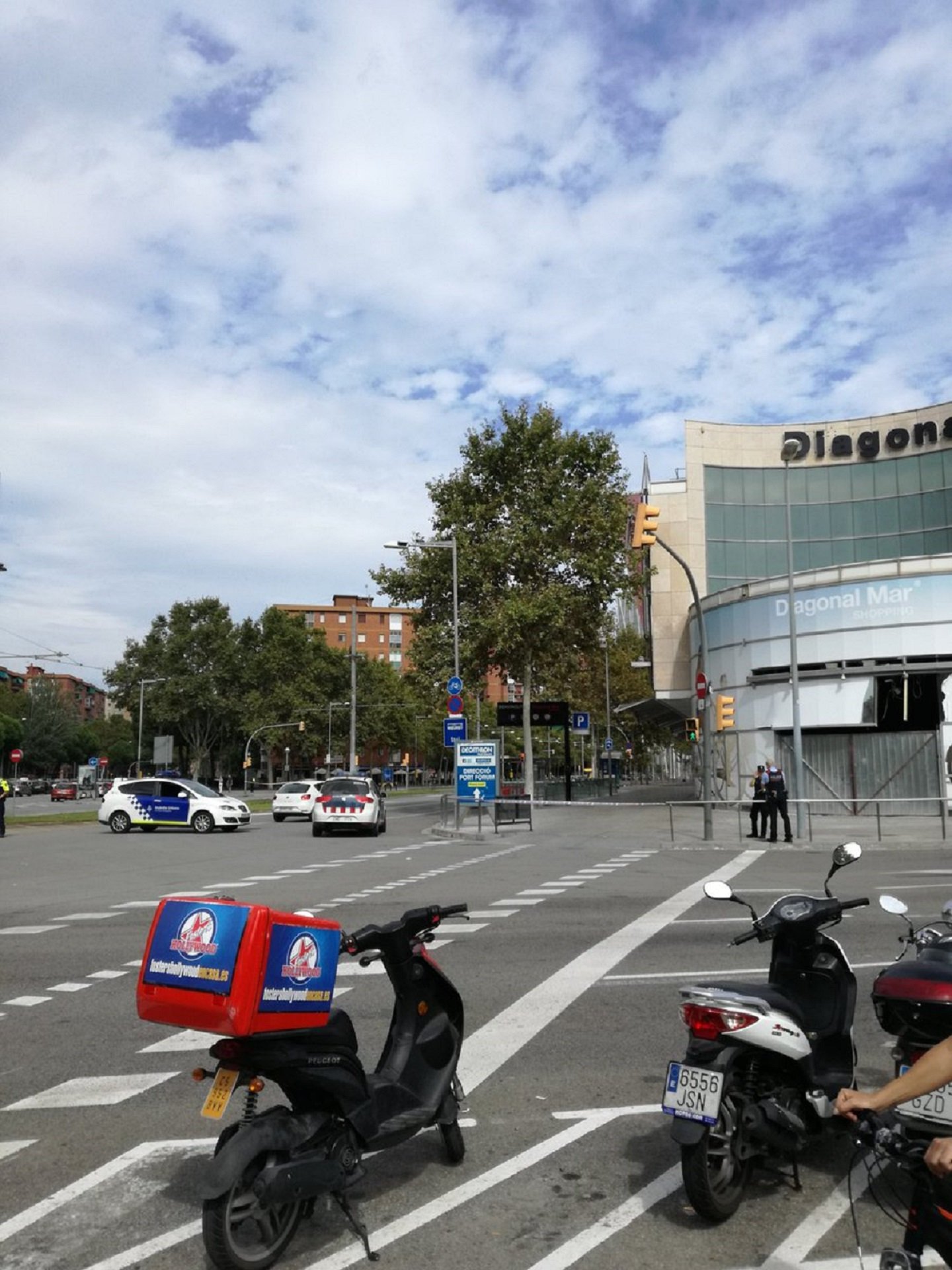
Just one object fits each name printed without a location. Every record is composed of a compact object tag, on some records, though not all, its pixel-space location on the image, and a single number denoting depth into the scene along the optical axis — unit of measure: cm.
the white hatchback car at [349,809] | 2883
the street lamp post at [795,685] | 2500
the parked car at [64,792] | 6856
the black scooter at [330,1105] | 355
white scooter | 392
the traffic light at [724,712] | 2820
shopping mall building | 3403
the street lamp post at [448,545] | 3412
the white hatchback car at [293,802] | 3888
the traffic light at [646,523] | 1900
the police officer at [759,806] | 2417
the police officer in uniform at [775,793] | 2356
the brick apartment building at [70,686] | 13462
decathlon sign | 2783
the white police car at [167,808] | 3161
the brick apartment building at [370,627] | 14750
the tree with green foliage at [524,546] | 4128
